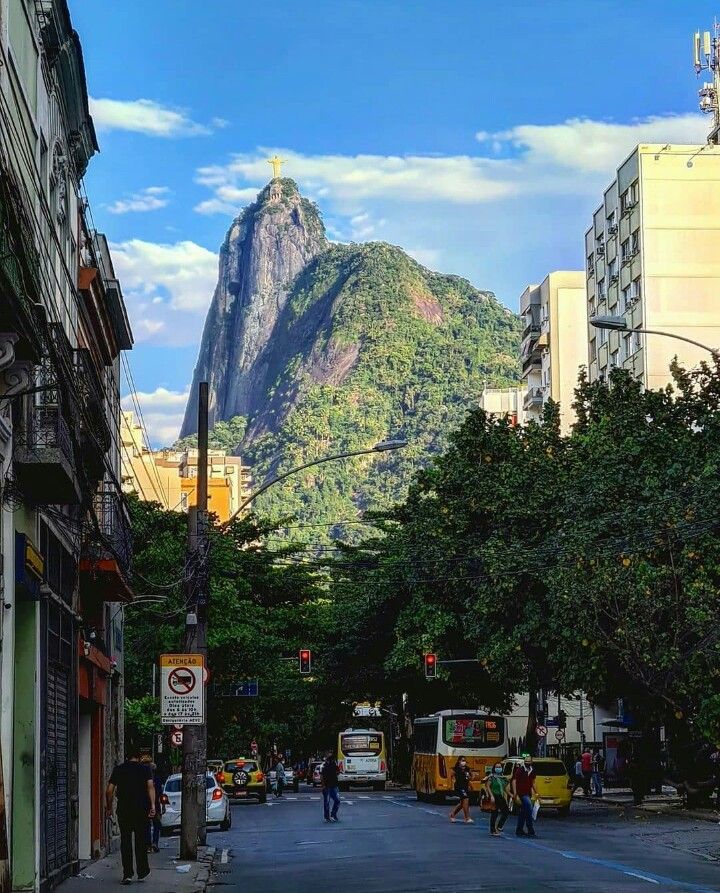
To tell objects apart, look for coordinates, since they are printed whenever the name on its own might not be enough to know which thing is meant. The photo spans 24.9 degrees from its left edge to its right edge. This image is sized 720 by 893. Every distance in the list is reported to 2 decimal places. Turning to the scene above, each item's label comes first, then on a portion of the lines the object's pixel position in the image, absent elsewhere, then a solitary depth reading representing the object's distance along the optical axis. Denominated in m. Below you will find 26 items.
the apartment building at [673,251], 76.69
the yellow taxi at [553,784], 44.22
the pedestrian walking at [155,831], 30.05
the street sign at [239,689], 58.03
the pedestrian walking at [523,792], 32.75
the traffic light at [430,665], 54.91
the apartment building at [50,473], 17.73
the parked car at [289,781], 80.32
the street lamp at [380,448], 28.17
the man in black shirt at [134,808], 22.11
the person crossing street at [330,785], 40.91
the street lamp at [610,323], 27.97
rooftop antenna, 81.69
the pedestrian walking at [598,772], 57.69
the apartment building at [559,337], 99.56
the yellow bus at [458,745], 55.25
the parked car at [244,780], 61.77
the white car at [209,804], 38.22
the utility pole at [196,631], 26.42
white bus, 78.31
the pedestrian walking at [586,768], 59.53
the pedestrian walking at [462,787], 39.09
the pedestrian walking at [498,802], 33.66
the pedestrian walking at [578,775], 63.03
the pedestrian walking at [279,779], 71.37
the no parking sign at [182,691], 25.66
